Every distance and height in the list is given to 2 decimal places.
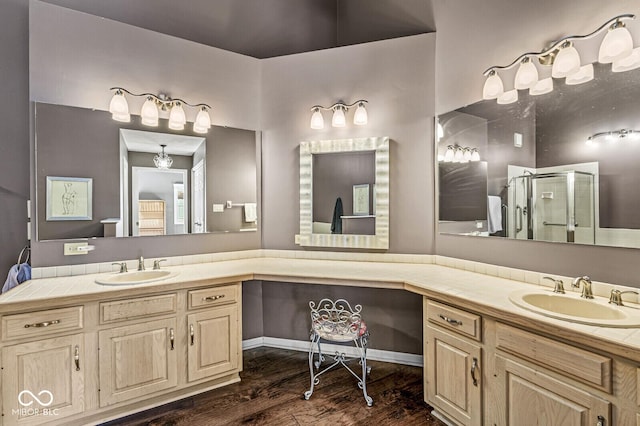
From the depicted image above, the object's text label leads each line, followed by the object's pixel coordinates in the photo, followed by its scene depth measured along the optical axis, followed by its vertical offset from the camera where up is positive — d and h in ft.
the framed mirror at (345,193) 8.69 +0.56
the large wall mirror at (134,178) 7.14 +0.93
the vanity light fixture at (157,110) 7.66 +2.67
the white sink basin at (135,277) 6.73 -1.41
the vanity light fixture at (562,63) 4.98 +2.65
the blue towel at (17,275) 6.89 -1.32
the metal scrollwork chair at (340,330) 6.88 -2.58
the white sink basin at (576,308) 4.19 -1.48
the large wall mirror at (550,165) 5.10 +0.90
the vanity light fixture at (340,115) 8.64 +2.72
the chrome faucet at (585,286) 5.19 -1.24
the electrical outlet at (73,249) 7.28 -0.78
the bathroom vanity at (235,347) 4.08 -2.26
